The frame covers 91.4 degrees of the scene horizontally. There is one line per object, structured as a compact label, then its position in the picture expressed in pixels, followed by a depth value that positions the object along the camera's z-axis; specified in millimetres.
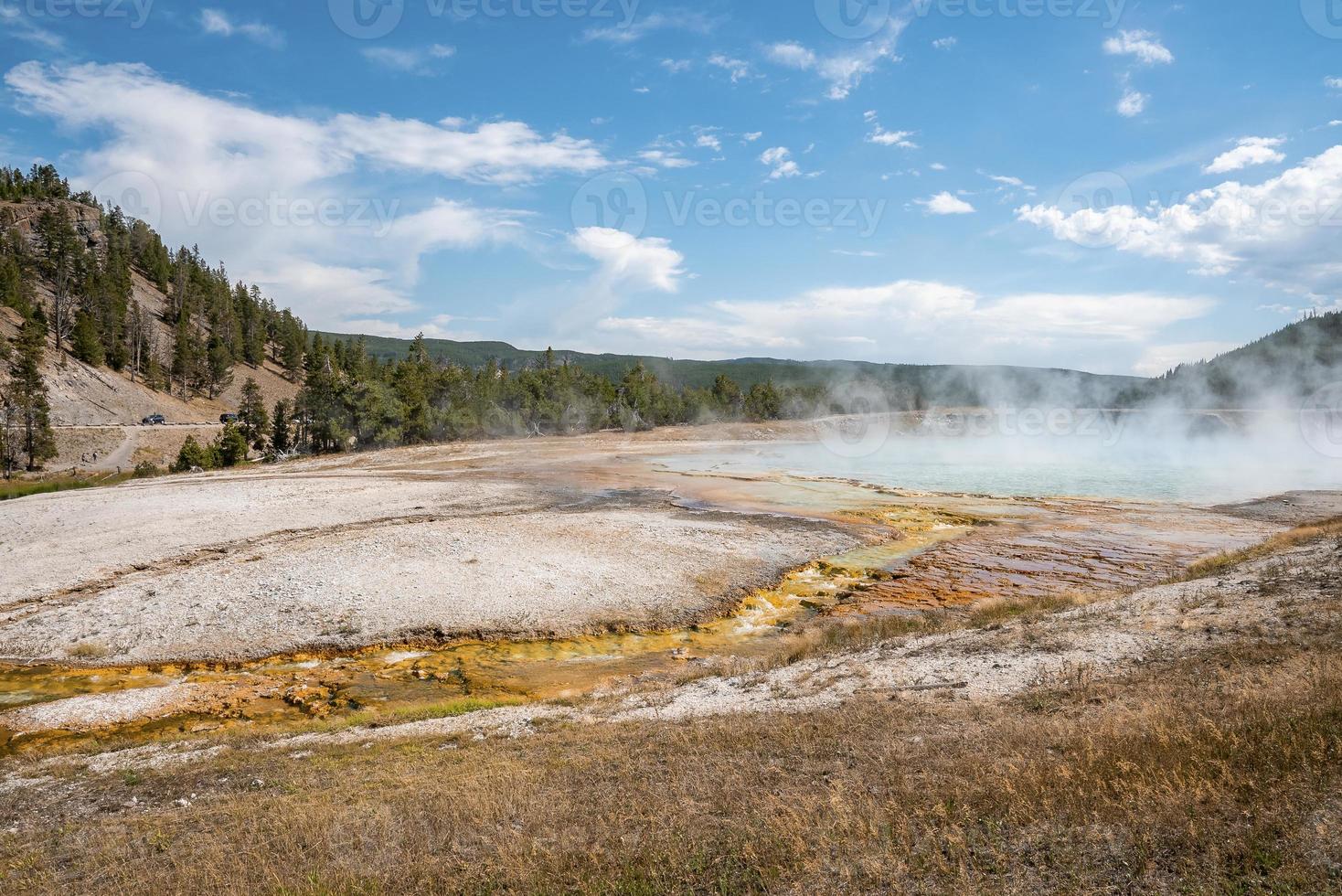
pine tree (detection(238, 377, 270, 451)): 77494
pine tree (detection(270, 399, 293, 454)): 78688
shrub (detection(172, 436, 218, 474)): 63688
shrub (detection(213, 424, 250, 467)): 68812
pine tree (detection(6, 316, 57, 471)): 64812
